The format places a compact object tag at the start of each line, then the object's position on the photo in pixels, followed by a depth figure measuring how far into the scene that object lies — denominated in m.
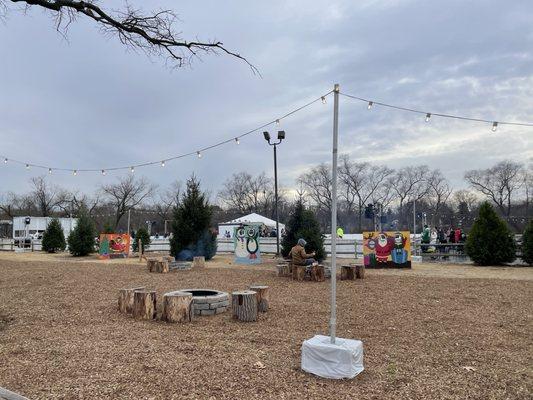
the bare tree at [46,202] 68.14
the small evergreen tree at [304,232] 15.32
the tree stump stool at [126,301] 7.57
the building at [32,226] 43.22
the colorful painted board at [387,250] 16.39
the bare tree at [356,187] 77.19
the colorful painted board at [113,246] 22.81
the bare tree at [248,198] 83.66
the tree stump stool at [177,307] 7.02
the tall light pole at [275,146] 20.16
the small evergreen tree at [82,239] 24.53
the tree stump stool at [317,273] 12.16
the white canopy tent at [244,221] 36.65
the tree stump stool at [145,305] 7.26
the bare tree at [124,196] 69.94
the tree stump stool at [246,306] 7.10
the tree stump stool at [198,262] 16.42
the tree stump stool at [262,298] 7.81
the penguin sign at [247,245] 18.41
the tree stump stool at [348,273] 12.70
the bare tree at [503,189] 74.19
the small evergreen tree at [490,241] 17.30
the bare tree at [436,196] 80.38
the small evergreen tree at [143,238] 27.39
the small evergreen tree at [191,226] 19.52
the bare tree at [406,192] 79.00
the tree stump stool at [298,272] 12.34
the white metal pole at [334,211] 4.53
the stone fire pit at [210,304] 7.57
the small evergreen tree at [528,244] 16.71
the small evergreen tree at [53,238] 28.69
